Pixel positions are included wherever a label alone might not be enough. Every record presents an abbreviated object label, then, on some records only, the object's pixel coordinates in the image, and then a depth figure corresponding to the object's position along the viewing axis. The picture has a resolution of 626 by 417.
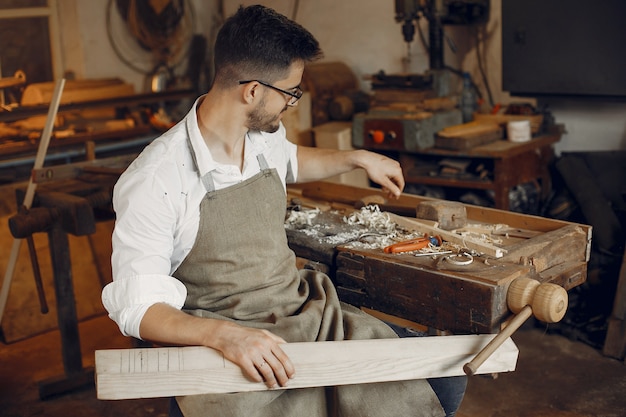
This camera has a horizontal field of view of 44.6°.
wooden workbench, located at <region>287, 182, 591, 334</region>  2.16
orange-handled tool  2.46
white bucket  4.33
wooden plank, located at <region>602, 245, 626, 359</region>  3.88
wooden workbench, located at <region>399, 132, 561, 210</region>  4.16
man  2.05
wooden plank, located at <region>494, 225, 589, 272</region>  2.36
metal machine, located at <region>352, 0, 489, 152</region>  4.39
